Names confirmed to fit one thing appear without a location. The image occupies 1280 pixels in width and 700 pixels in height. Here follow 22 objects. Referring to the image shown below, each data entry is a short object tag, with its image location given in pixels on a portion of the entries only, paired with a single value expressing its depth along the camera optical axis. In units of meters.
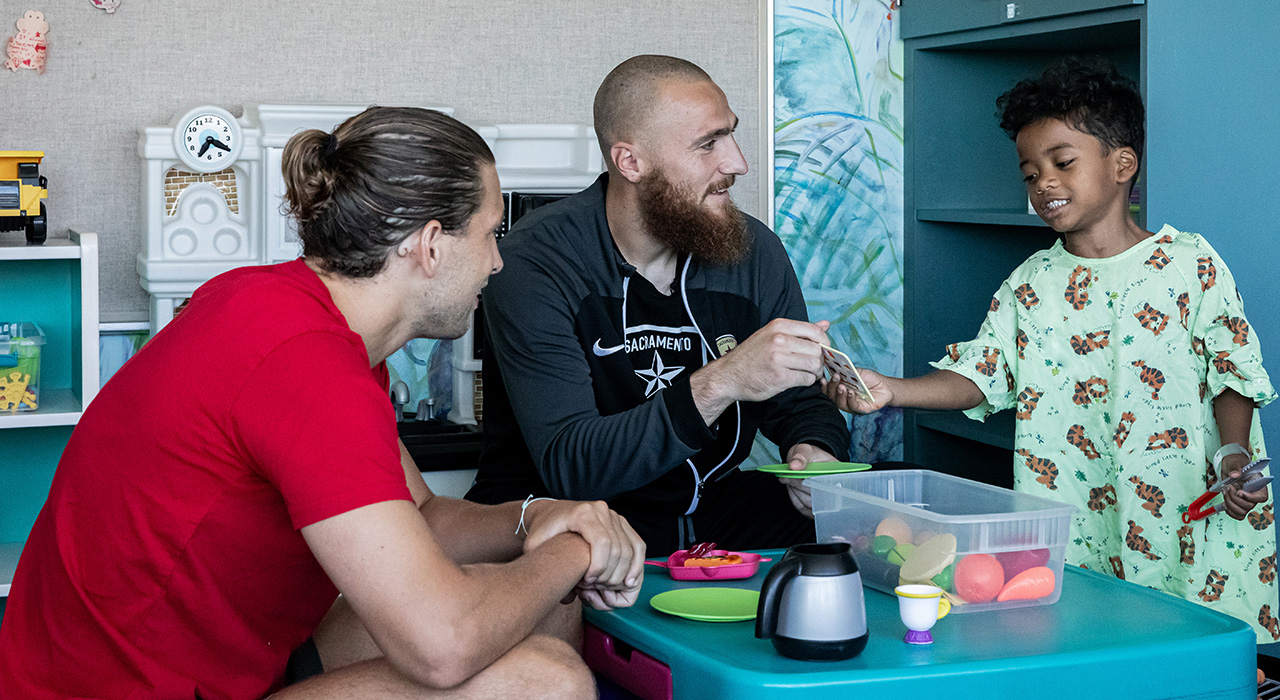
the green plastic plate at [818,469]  1.83
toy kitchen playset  2.63
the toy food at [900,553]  1.56
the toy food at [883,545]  1.60
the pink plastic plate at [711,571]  1.71
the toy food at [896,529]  1.57
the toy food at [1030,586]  1.54
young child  2.24
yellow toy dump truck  2.41
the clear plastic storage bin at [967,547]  1.51
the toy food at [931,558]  1.51
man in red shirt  1.25
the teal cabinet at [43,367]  2.59
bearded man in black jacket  2.21
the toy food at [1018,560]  1.54
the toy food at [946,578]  1.53
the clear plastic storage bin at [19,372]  2.36
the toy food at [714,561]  1.74
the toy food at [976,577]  1.52
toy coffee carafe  1.31
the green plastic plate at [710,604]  1.51
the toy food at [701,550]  1.78
